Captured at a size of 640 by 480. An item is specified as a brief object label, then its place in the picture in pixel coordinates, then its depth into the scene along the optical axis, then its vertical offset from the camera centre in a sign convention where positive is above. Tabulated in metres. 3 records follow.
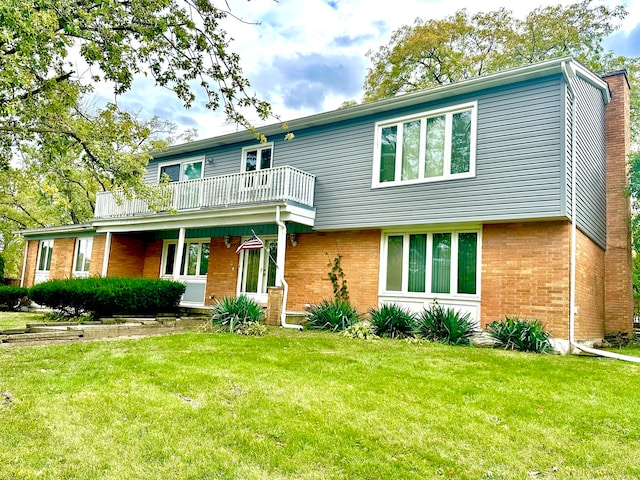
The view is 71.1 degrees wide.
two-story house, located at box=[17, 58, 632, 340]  9.83 +2.36
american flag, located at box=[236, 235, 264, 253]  12.40 +1.15
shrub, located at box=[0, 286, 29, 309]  16.27 -0.83
